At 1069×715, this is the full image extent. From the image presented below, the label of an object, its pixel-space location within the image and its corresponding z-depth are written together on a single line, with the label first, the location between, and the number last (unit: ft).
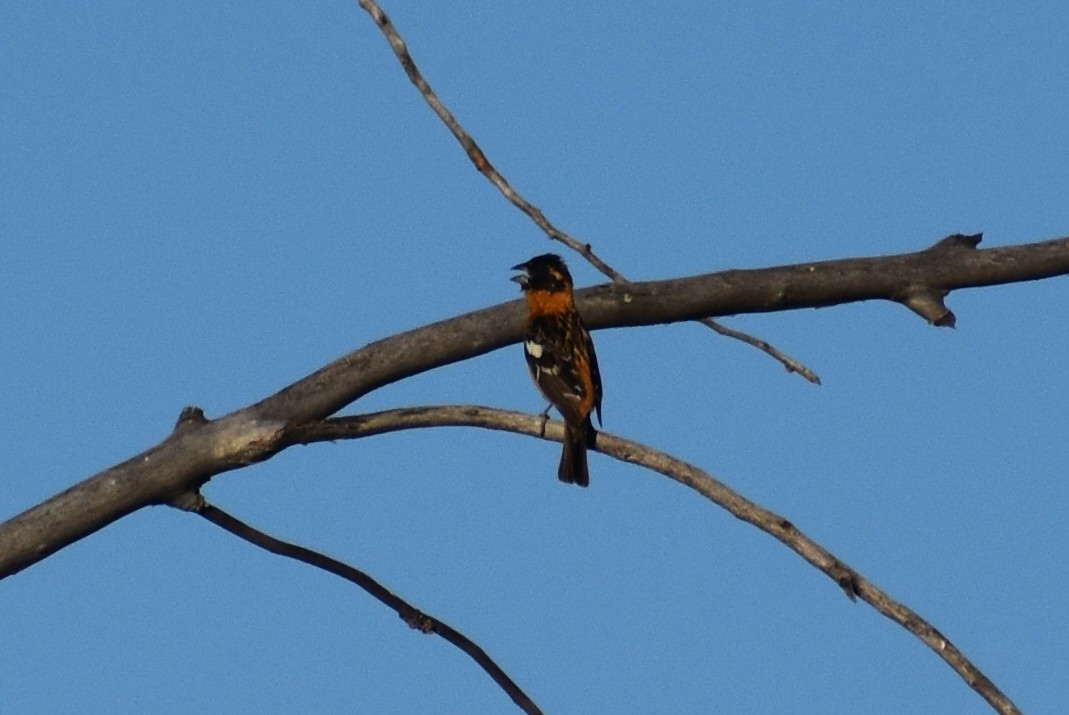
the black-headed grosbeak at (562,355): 63.98
